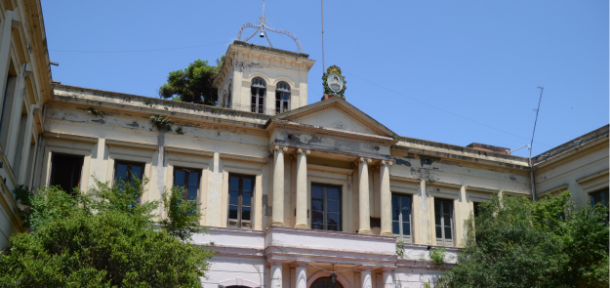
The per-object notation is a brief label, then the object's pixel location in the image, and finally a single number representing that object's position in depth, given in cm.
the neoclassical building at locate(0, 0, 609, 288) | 1761
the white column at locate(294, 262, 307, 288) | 1758
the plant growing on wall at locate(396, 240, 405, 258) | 1978
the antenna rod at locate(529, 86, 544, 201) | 2261
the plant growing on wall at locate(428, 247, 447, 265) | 2008
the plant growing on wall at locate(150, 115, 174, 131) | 1833
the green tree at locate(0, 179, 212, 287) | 1095
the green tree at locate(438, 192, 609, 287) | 1697
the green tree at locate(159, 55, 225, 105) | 3591
